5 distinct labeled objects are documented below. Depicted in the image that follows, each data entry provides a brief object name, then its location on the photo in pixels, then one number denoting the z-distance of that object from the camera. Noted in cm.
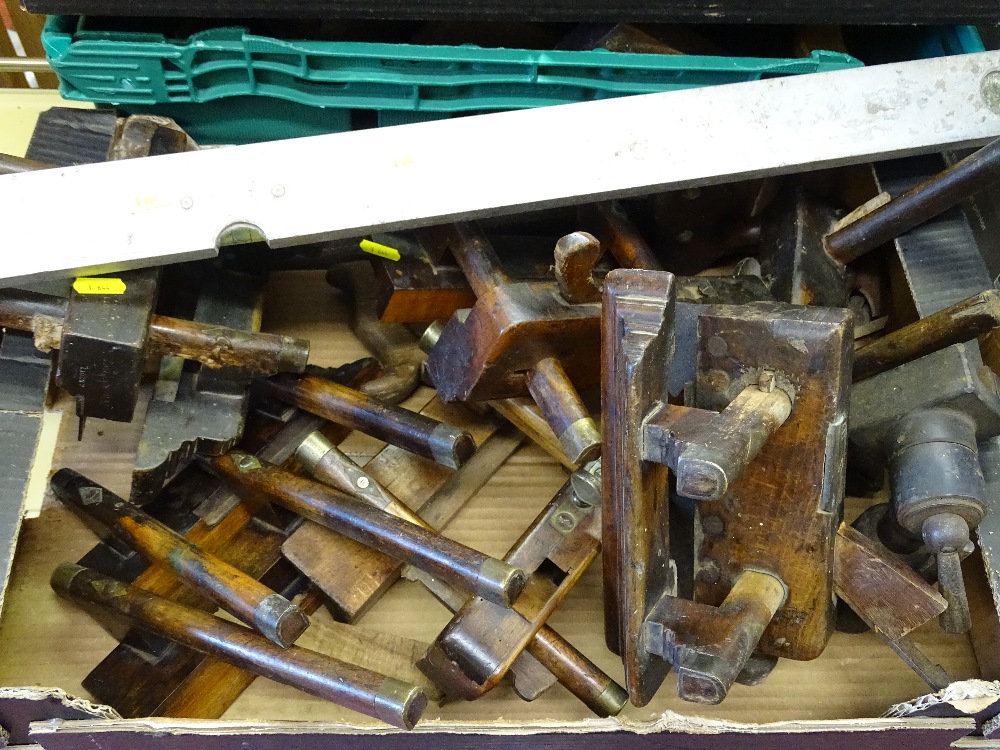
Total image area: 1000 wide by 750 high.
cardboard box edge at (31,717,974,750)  89
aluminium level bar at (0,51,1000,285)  98
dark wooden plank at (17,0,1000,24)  103
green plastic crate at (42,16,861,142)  107
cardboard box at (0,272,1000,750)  90
